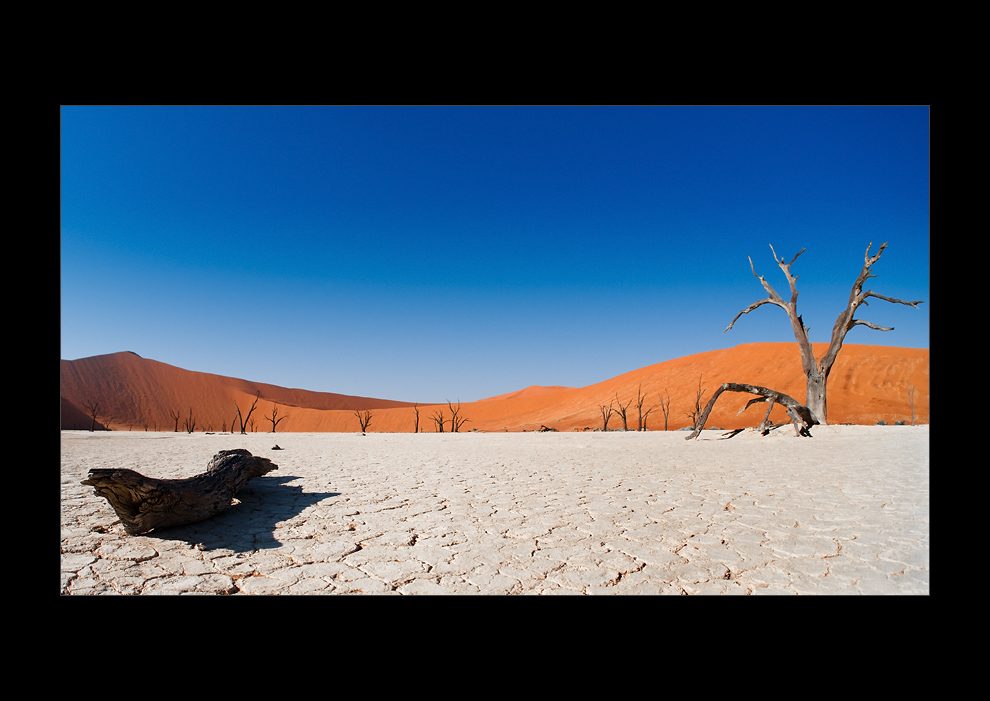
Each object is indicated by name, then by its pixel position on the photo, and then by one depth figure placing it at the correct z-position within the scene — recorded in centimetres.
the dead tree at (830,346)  1369
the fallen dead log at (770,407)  1234
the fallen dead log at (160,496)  318
